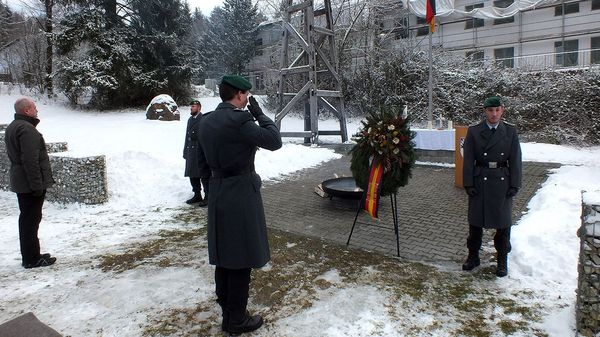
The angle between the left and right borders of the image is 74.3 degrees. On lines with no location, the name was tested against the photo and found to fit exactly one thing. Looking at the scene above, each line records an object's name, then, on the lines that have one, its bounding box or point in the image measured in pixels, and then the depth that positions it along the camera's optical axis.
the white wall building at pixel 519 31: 25.34
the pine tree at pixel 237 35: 36.59
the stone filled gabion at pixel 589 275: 2.66
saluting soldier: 3.01
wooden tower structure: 13.88
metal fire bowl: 6.84
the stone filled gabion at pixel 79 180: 7.15
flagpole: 13.01
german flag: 13.54
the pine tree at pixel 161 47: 22.98
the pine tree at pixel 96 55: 21.00
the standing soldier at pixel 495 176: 4.16
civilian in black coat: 4.65
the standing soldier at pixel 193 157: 7.38
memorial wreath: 5.07
